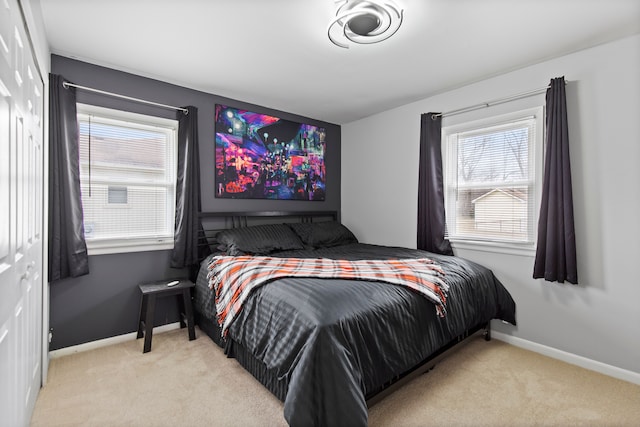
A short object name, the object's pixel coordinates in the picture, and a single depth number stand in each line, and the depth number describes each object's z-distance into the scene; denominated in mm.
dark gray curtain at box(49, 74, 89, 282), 2344
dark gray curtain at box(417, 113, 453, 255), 3199
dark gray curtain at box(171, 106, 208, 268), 2941
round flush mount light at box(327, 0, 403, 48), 1778
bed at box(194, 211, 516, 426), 1415
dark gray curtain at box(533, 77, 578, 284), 2354
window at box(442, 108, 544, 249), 2676
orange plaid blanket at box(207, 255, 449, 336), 2031
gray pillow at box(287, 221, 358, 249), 3549
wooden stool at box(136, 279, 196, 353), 2512
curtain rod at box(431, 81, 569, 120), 2564
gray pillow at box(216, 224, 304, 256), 2988
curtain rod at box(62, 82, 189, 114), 2430
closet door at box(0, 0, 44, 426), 1090
